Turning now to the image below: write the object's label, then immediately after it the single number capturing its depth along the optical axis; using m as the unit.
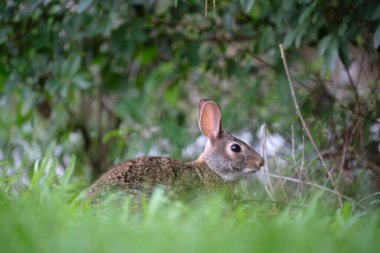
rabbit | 9.63
